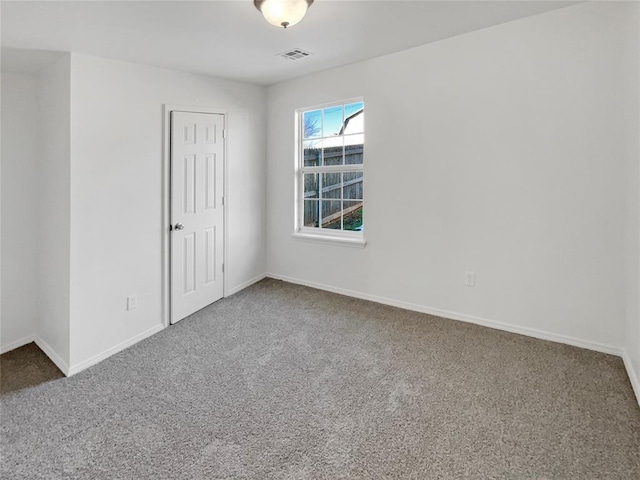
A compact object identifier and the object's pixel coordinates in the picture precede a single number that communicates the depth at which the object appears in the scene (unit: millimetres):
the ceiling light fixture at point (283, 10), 1976
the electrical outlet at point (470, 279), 3166
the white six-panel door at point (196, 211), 3393
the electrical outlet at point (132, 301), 3053
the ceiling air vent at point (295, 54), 3137
